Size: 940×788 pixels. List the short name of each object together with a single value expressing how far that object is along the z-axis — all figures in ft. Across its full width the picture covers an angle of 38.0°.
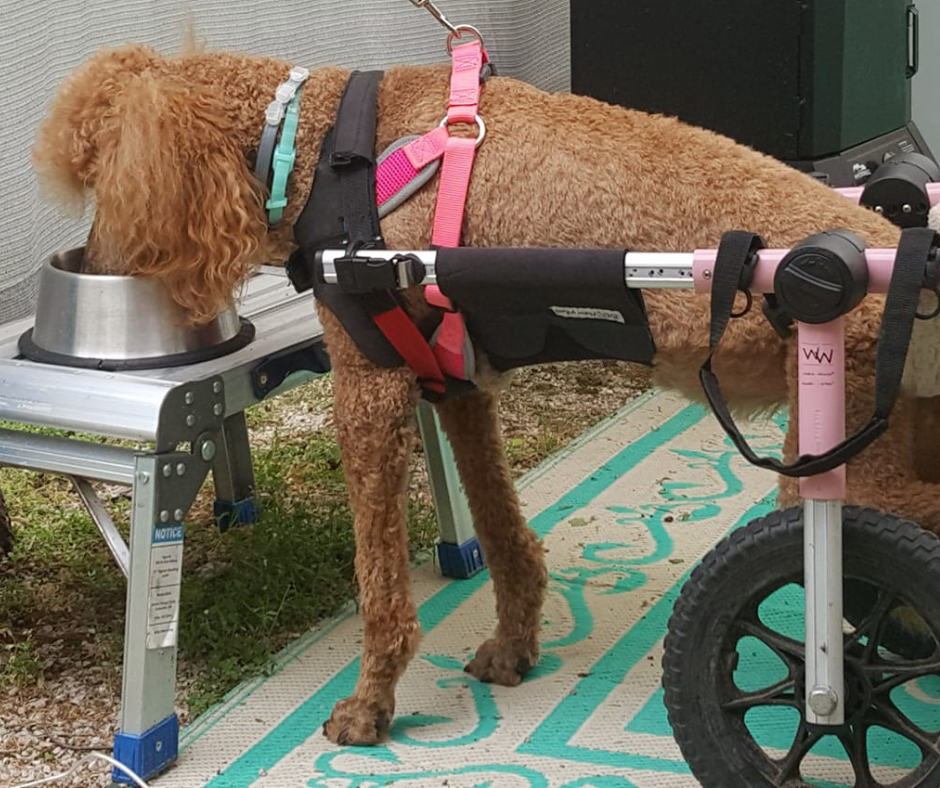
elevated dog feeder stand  6.91
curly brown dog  6.05
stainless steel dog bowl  7.30
